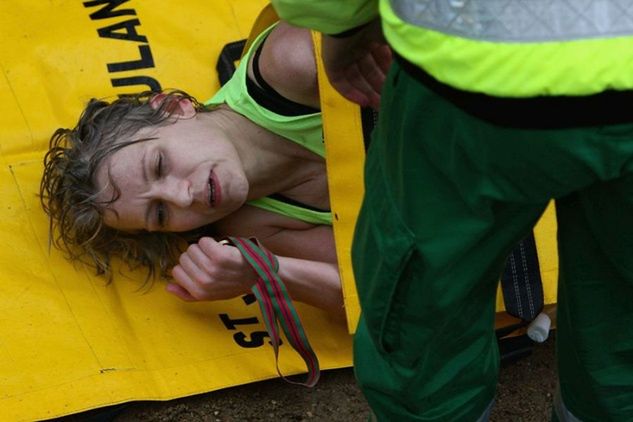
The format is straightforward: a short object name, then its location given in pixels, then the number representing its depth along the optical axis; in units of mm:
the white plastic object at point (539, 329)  3270
